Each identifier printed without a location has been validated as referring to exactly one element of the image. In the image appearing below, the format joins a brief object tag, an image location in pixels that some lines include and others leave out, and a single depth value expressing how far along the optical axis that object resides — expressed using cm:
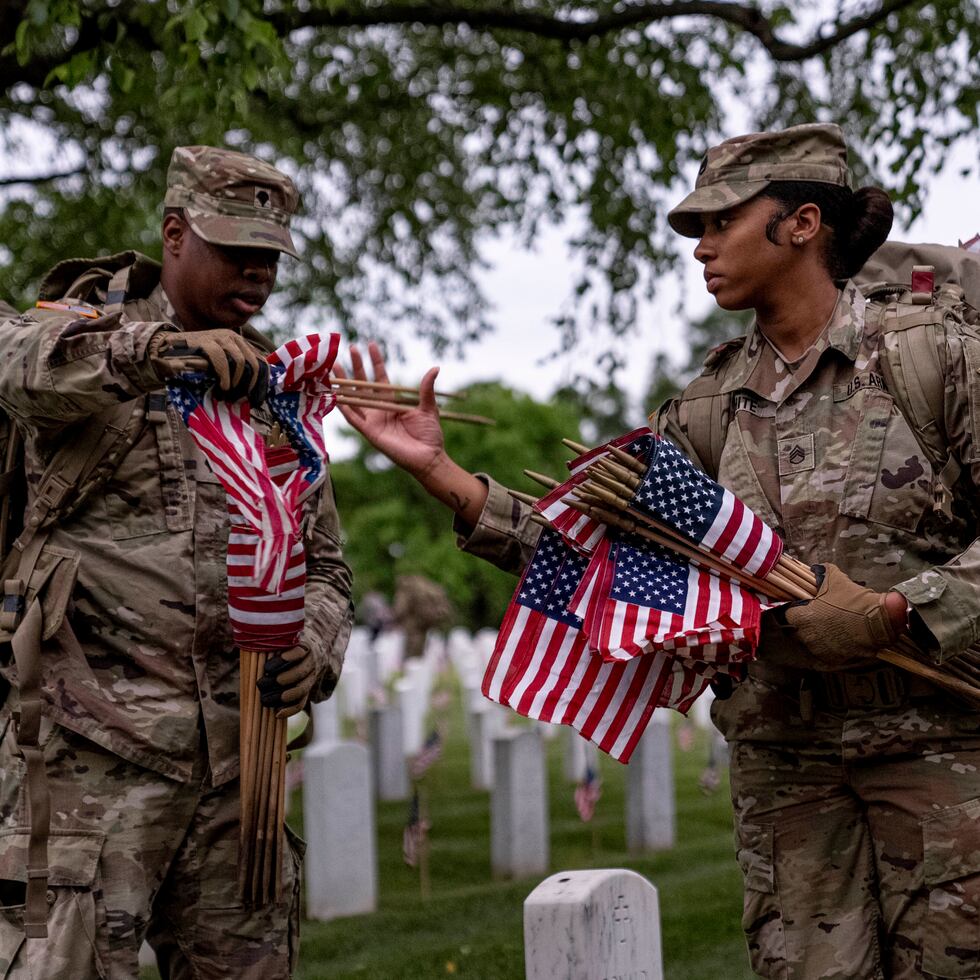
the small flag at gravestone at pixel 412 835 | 783
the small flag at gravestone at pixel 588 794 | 798
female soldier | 337
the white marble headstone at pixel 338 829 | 773
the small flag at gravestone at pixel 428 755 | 907
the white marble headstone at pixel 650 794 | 985
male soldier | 331
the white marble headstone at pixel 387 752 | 1225
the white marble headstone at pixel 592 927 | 357
